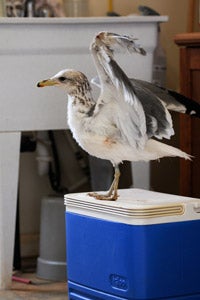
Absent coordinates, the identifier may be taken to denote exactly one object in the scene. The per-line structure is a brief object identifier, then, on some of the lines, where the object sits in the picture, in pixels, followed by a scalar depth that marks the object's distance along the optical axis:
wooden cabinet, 2.58
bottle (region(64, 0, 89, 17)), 3.15
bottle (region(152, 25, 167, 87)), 2.94
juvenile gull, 2.21
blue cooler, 2.16
